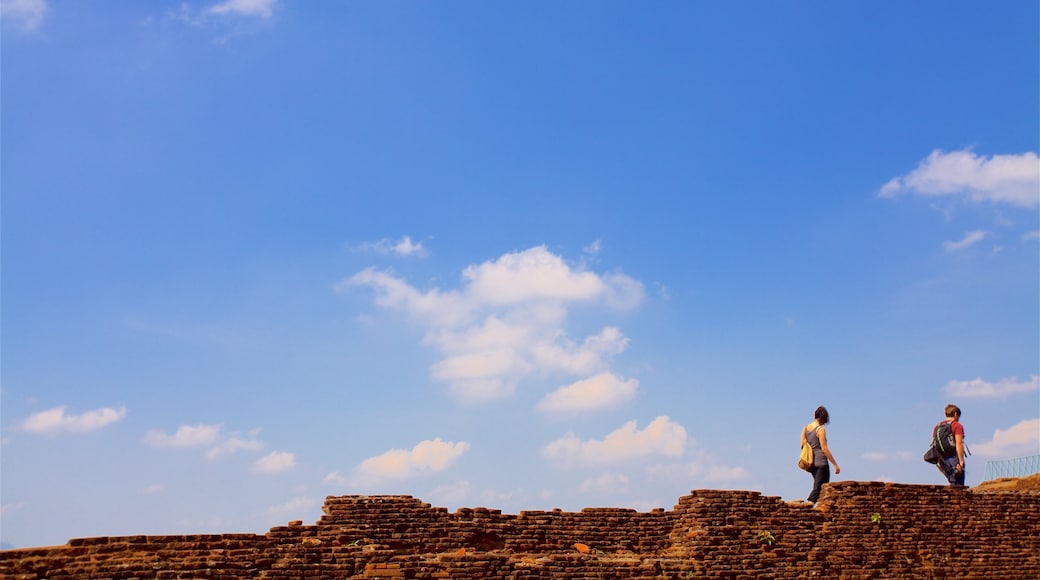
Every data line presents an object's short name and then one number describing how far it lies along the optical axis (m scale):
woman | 12.20
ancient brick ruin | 9.12
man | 12.64
